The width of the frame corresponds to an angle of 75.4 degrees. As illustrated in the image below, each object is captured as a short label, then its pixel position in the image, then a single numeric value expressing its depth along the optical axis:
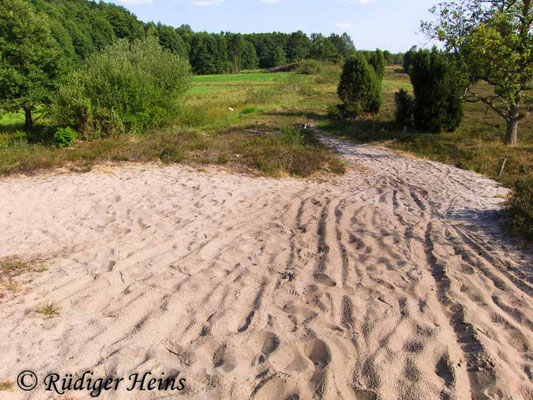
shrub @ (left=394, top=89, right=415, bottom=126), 15.34
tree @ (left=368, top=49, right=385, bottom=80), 29.23
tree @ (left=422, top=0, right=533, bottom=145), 10.20
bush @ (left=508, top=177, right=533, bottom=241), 5.72
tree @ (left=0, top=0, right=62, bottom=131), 15.40
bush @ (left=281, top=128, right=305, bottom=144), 12.84
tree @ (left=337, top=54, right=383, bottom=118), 19.11
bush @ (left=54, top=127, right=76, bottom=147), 11.45
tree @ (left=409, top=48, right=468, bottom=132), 13.77
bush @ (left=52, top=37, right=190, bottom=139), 12.55
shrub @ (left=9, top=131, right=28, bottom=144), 14.67
